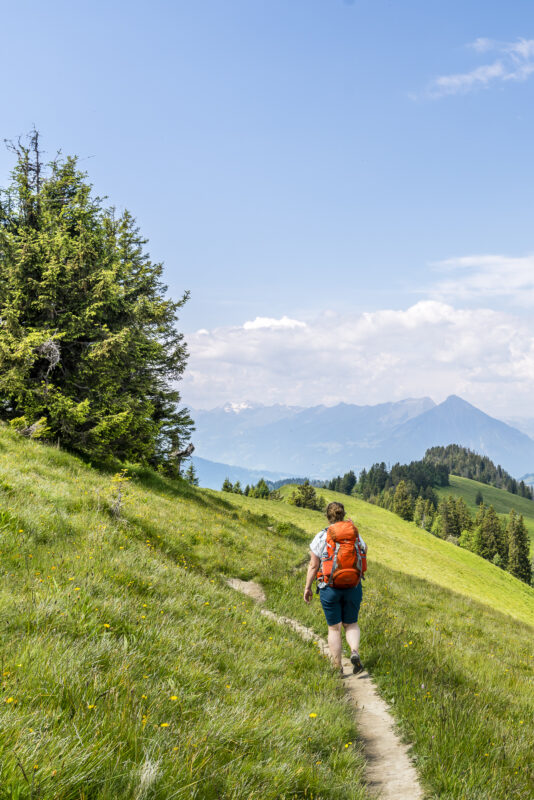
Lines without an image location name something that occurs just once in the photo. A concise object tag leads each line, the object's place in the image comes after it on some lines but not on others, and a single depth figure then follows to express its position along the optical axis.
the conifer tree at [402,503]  120.06
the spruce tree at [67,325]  15.99
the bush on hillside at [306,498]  90.62
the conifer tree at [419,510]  146.11
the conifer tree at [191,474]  48.42
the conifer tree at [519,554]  93.81
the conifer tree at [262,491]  104.75
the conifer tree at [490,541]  105.39
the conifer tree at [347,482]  188.38
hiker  6.46
